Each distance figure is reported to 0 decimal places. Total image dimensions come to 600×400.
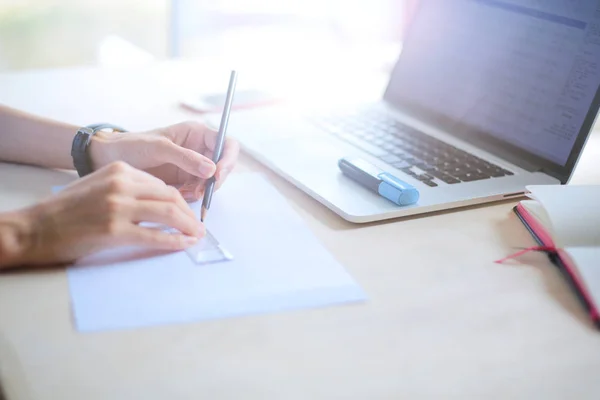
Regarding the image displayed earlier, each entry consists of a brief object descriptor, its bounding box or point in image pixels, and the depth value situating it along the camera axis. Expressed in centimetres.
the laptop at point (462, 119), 92
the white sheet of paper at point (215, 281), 61
